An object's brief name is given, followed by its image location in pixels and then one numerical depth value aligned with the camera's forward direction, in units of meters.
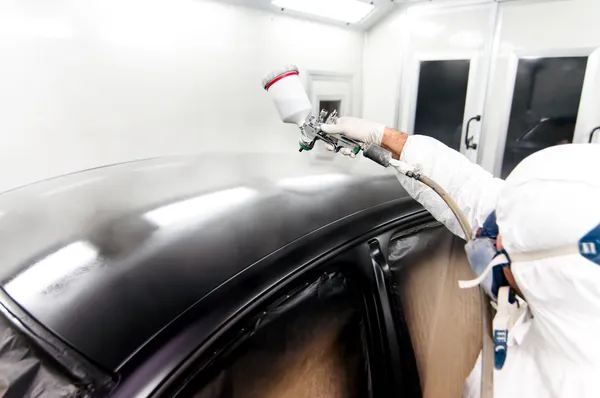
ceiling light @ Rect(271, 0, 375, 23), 1.60
